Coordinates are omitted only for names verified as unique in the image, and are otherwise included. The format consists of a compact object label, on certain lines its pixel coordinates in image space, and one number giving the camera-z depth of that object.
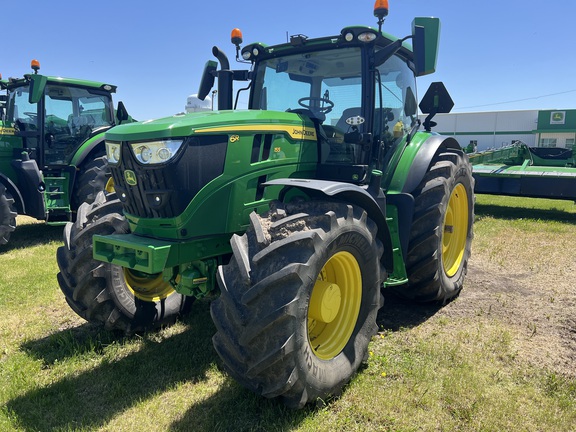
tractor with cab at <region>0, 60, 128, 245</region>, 7.54
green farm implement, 8.85
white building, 35.28
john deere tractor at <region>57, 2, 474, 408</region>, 2.66
